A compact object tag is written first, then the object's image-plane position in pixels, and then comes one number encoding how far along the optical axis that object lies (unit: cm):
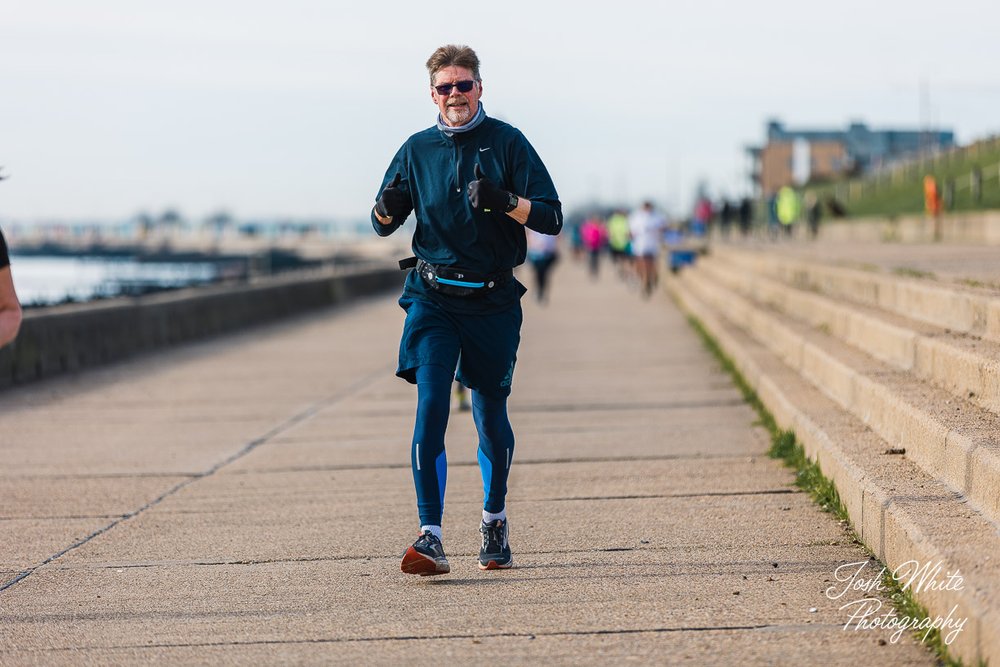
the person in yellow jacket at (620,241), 7060
